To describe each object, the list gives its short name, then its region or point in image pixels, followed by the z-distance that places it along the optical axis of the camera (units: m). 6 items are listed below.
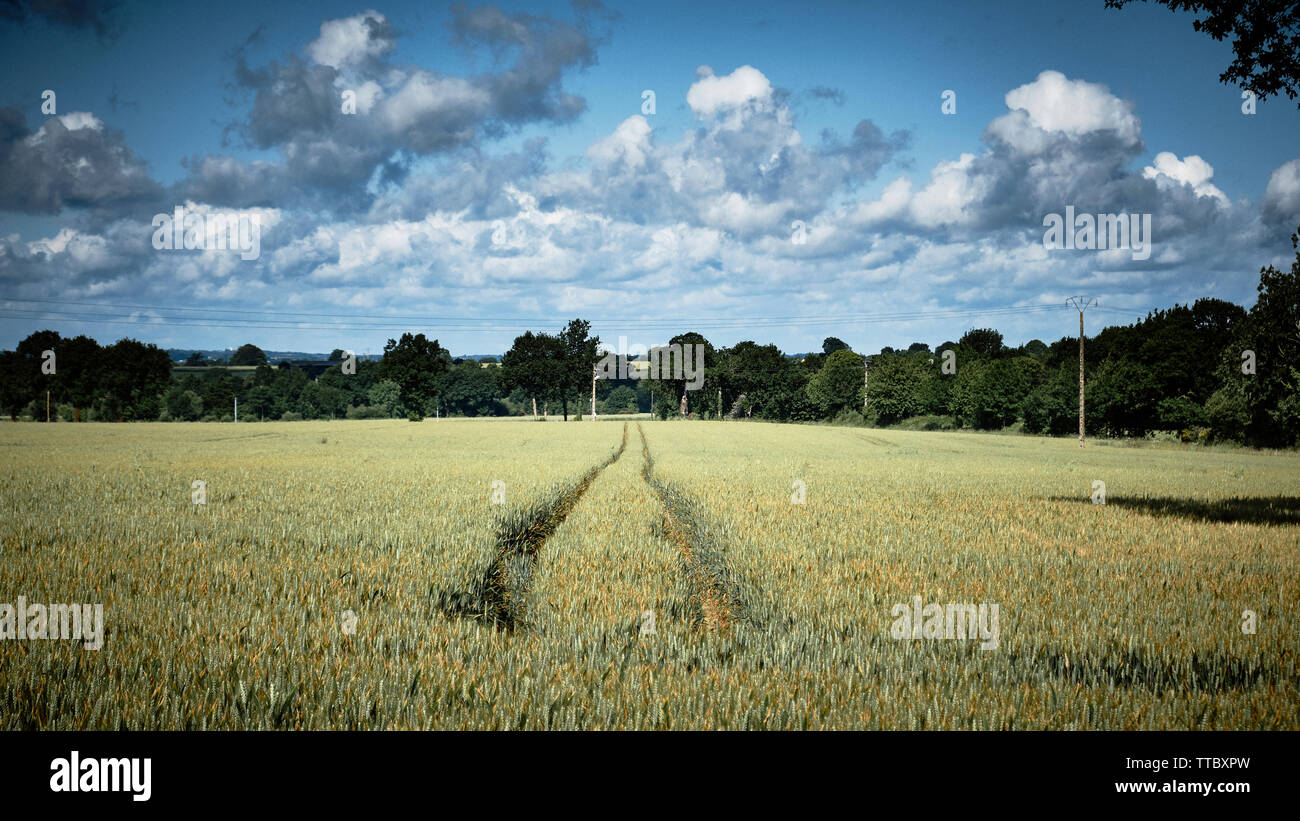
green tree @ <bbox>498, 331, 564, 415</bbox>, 118.00
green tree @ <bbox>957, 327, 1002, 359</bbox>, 142.00
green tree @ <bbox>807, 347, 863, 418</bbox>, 121.44
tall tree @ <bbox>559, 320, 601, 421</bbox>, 119.25
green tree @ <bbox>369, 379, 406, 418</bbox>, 144.50
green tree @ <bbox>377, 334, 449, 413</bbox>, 108.19
